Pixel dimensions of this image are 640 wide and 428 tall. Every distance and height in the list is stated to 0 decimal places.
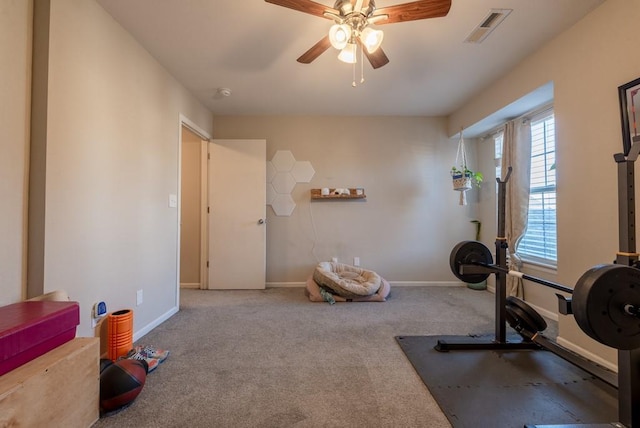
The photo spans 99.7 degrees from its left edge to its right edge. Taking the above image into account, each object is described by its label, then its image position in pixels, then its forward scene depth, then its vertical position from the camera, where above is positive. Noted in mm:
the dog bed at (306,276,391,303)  3264 -944
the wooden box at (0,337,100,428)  992 -705
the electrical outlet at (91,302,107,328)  1823 -646
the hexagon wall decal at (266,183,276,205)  3975 +359
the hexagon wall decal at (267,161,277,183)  3984 +700
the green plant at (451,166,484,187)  3580 +611
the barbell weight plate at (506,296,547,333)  1884 -702
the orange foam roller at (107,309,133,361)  1851 -809
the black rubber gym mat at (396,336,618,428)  1391 -1011
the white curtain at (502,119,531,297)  3010 +359
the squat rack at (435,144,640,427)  1188 -578
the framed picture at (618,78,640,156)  1652 +678
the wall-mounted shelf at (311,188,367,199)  3873 +341
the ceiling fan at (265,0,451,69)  1528 +1209
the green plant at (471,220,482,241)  3953 -102
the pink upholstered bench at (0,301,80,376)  1067 -484
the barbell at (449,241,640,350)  1109 -354
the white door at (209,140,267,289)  3732 +61
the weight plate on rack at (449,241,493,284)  2252 -310
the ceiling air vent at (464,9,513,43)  1934 +1486
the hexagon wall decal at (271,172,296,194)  3982 +537
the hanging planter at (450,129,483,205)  3588 +592
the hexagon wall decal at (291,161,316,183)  3990 +701
